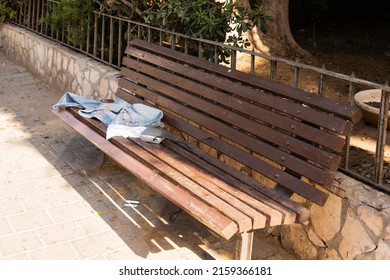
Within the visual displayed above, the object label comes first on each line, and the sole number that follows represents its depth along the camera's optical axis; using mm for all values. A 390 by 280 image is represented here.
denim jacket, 4836
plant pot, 5199
